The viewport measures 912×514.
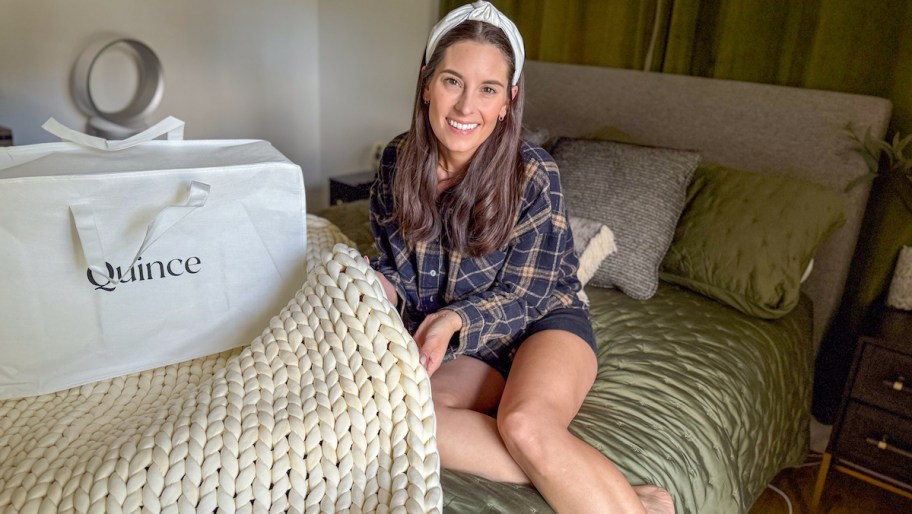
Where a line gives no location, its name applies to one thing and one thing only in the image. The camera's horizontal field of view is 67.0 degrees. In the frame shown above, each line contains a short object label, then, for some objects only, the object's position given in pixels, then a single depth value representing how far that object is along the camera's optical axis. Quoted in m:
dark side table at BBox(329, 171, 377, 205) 2.95
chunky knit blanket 0.85
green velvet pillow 1.74
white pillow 1.74
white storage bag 1.02
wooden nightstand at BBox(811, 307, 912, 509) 1.65
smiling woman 1.17
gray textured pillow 1.79
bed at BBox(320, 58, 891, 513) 1.31
